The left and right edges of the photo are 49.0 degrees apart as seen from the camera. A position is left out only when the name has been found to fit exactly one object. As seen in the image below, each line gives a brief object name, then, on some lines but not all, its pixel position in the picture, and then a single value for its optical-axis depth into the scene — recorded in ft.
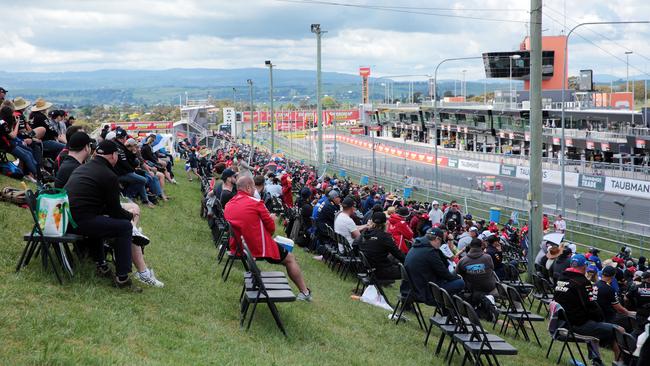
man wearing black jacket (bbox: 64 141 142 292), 26.40
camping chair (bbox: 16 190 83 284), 25.31
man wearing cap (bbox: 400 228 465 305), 34.22
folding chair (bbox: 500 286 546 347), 36.52
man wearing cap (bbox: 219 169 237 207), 43.74
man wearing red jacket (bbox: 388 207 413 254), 46.19
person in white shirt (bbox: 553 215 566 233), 77.23
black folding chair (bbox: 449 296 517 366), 26.58
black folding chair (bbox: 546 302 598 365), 32.32
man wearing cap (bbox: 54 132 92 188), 30.01
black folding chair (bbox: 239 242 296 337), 26.37
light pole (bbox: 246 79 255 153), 233.27
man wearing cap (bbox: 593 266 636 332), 34.83
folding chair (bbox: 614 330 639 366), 30.25
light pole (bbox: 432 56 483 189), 130.82
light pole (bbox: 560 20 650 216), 75.97
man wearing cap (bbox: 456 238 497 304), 38.24
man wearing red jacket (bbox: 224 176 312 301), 31.19
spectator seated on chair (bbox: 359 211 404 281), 38.75
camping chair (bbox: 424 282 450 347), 30.48
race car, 122.11
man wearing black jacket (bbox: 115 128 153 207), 47.47
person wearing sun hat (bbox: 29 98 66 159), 48.60
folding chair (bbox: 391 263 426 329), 34.24
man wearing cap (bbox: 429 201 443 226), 75.70
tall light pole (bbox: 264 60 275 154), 184.44
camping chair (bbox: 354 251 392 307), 37.68
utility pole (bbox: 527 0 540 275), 60.34
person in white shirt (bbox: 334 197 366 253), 45.62
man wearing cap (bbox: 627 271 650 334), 34.78
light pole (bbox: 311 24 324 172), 118.42
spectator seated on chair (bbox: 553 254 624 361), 32.91
